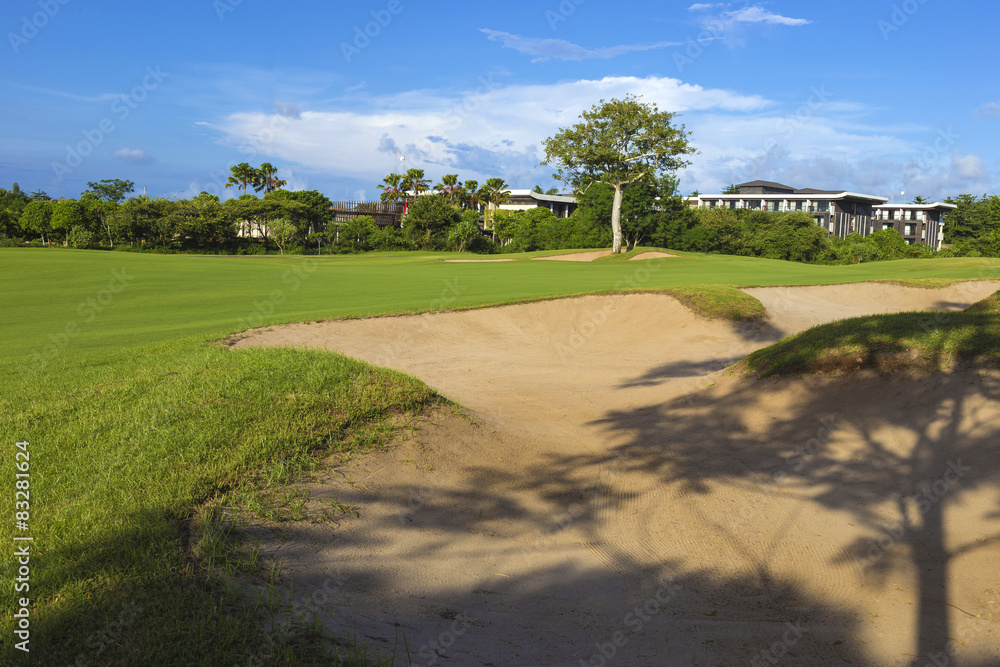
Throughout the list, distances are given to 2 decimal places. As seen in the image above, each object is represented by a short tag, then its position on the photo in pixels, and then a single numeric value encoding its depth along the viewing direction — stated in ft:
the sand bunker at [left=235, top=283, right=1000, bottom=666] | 13.52
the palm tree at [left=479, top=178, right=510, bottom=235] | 324.80
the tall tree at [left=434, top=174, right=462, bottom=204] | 319.47
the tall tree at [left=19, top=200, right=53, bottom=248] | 202.59
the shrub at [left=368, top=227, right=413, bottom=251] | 240.73
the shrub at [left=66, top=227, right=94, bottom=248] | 202.14
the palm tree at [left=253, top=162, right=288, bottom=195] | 284.00
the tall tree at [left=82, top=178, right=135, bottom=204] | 311.06
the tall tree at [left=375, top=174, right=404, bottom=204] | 308.19
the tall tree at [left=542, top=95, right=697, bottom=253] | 156.15
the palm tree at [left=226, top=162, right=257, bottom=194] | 278.67
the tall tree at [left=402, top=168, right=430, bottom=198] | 302.66
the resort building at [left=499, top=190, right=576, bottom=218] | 378.32
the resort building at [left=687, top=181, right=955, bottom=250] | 388.98
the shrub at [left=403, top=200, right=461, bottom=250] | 241.96
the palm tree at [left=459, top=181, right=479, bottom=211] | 320.29
